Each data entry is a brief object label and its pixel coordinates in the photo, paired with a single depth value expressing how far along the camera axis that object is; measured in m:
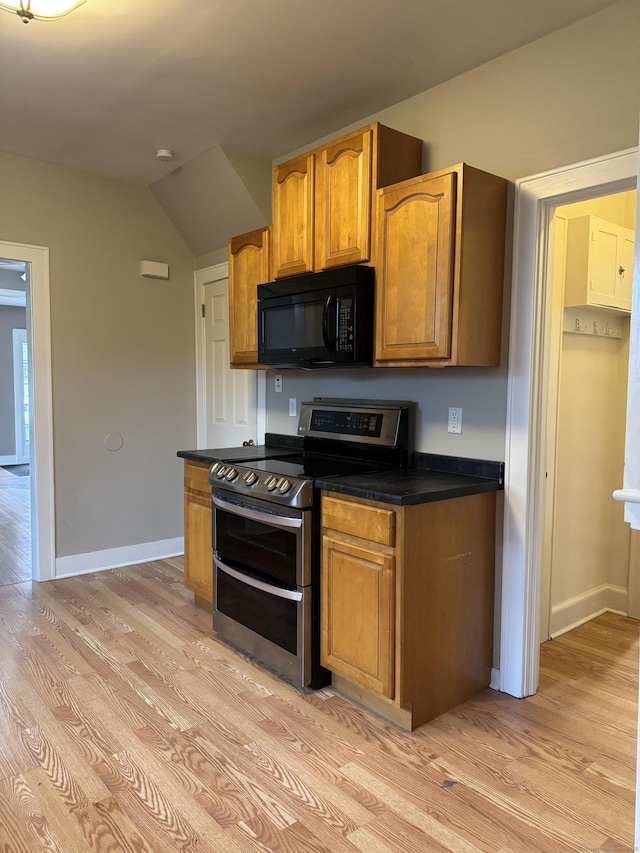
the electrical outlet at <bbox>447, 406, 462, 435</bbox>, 2.61
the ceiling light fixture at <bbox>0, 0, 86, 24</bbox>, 1.84
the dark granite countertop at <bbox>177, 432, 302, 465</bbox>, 3.16
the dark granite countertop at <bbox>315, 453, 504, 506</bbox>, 2.14
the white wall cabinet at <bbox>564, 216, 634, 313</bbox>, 2.90
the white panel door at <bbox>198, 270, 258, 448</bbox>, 4.05
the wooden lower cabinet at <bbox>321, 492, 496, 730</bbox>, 2.14
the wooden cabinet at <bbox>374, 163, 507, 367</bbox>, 2.23
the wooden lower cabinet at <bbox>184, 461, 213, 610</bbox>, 3.22
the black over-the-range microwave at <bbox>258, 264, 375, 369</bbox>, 2.56
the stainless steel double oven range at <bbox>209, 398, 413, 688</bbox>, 2.46
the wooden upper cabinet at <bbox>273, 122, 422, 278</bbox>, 2.54
